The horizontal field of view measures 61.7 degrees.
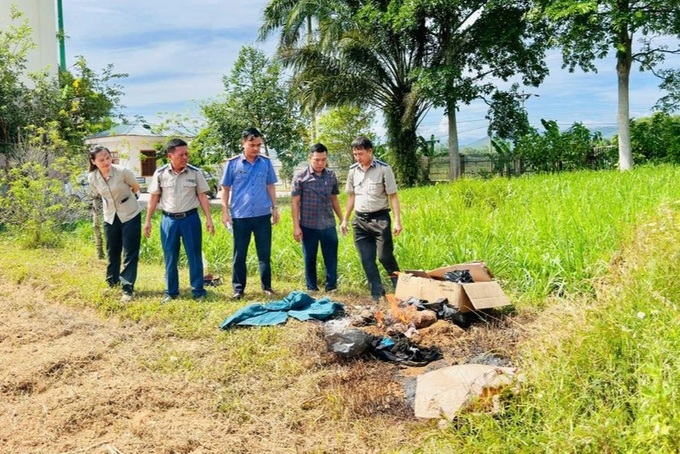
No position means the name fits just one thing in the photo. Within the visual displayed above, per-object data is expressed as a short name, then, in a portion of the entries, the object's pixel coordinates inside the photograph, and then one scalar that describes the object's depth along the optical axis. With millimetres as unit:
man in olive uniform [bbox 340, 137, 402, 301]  5551
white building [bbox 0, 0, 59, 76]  18922
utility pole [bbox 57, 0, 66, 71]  19266
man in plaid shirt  5992
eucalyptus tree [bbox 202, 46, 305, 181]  20812
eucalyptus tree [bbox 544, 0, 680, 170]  15125
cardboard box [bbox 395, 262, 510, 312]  4484
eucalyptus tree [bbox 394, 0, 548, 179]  18406
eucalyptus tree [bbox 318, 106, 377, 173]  24844
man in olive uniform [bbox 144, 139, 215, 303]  5660
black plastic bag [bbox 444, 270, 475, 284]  4848
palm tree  19638
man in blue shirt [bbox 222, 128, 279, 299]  5734
